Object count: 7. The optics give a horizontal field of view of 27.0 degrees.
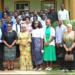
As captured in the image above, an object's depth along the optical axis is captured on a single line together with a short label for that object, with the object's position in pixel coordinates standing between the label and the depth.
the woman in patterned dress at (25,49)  6.21
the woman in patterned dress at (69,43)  5.59
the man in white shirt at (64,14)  7.90
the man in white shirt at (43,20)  7.42
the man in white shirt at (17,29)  6.64
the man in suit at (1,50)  6.25
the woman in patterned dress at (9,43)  6.20
